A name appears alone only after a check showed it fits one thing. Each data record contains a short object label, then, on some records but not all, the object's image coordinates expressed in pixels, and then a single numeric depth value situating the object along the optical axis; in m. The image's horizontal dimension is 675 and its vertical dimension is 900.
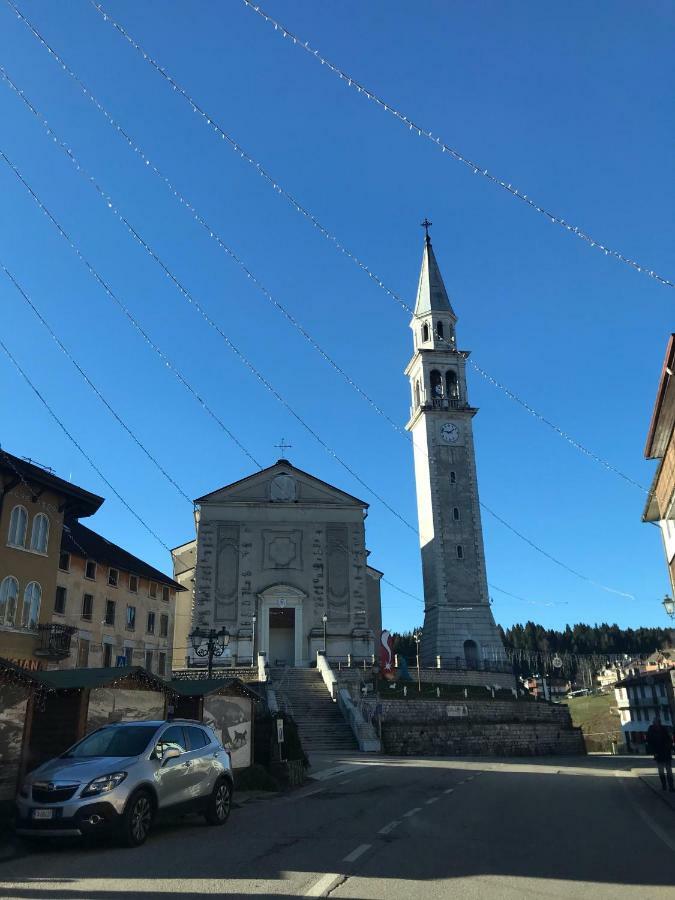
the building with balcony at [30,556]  26.11
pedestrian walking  16.30
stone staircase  32.09
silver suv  8.52
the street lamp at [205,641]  29.66
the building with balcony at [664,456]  14.01
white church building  48.56
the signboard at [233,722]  16.16
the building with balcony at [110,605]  33.53
